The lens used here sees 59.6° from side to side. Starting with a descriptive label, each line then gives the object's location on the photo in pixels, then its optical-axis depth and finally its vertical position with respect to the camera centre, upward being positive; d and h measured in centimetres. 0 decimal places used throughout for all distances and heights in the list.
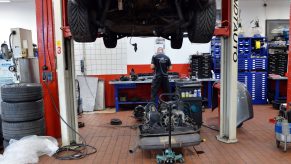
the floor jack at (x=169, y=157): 321 -118
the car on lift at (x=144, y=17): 223 +47
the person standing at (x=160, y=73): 578 -20
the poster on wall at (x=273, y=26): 754 +109
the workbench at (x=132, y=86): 630 -54
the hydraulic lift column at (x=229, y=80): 391 -27
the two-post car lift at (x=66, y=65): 383 +0
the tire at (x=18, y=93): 375 -39
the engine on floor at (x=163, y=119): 376 -85
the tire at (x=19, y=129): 378 -95
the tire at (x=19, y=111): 375 -68
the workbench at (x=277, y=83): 656 -55
